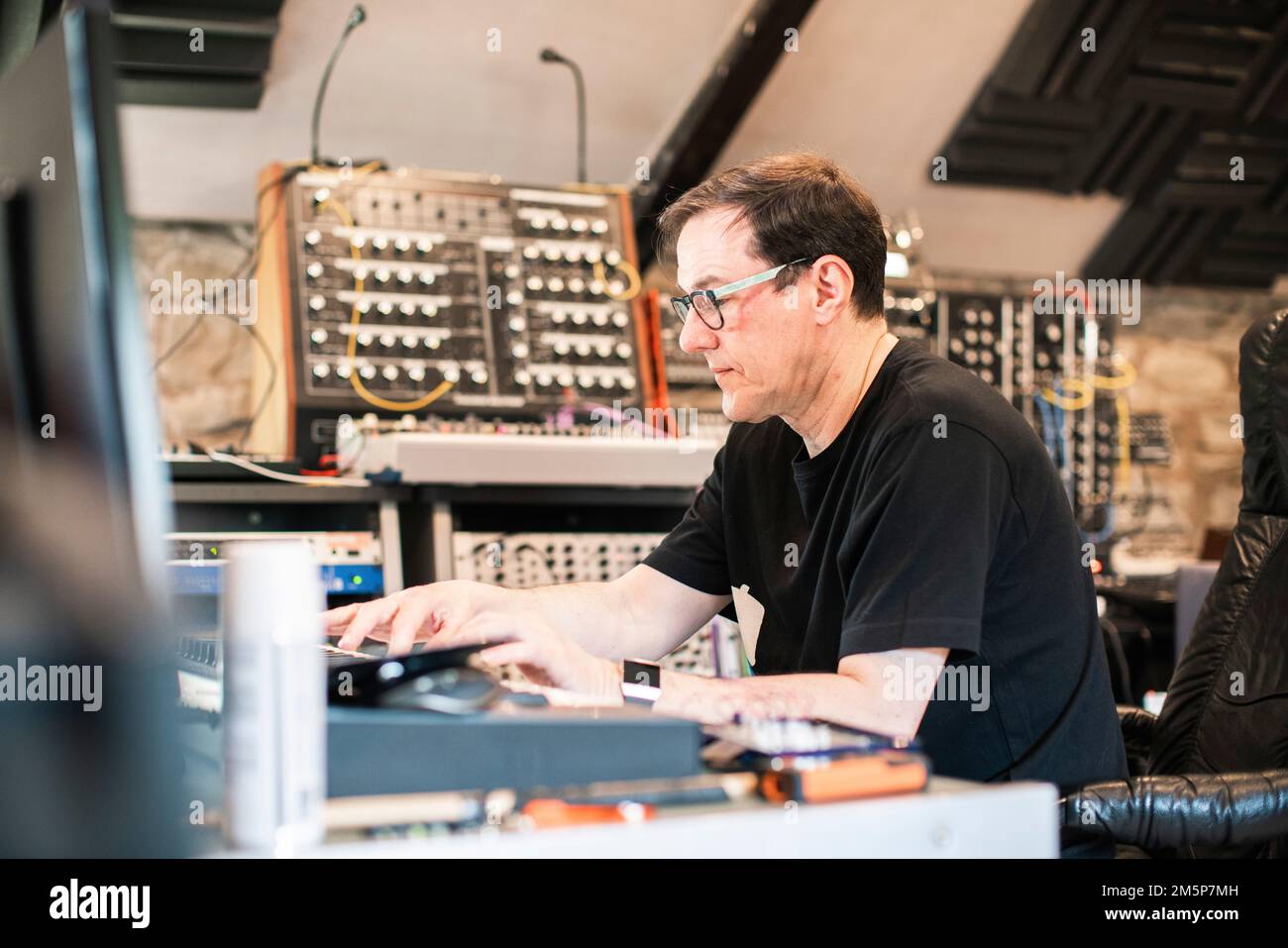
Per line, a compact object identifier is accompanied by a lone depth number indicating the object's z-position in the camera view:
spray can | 0.68
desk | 0.69
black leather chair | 1.68
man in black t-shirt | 1.29
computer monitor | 0.64
